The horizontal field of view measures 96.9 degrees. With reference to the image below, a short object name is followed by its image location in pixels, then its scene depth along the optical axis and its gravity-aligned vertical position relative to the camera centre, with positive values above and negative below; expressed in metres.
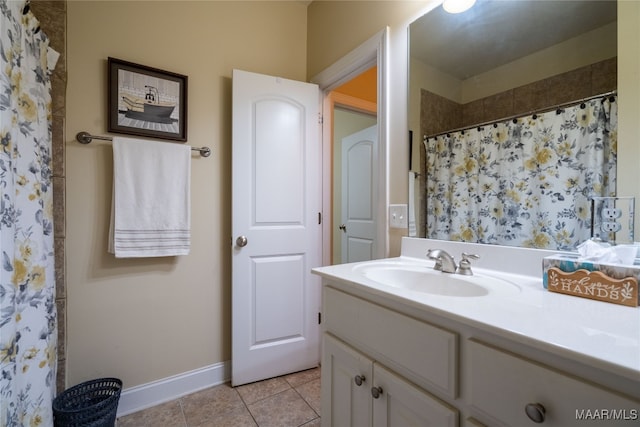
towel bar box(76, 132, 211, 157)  1.37 +0.36
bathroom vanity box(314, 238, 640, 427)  0.46 -0.28
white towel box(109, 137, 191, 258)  1.41 +0.06
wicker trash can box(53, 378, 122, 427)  1.18 -0.87
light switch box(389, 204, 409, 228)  1.36 -0.02
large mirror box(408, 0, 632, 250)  0.87 +0.37
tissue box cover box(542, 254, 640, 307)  0.67 -0.17
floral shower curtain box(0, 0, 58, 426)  0.82 -0.06
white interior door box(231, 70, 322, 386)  1.71 -0.09
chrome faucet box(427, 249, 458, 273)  1.04 -0.18
